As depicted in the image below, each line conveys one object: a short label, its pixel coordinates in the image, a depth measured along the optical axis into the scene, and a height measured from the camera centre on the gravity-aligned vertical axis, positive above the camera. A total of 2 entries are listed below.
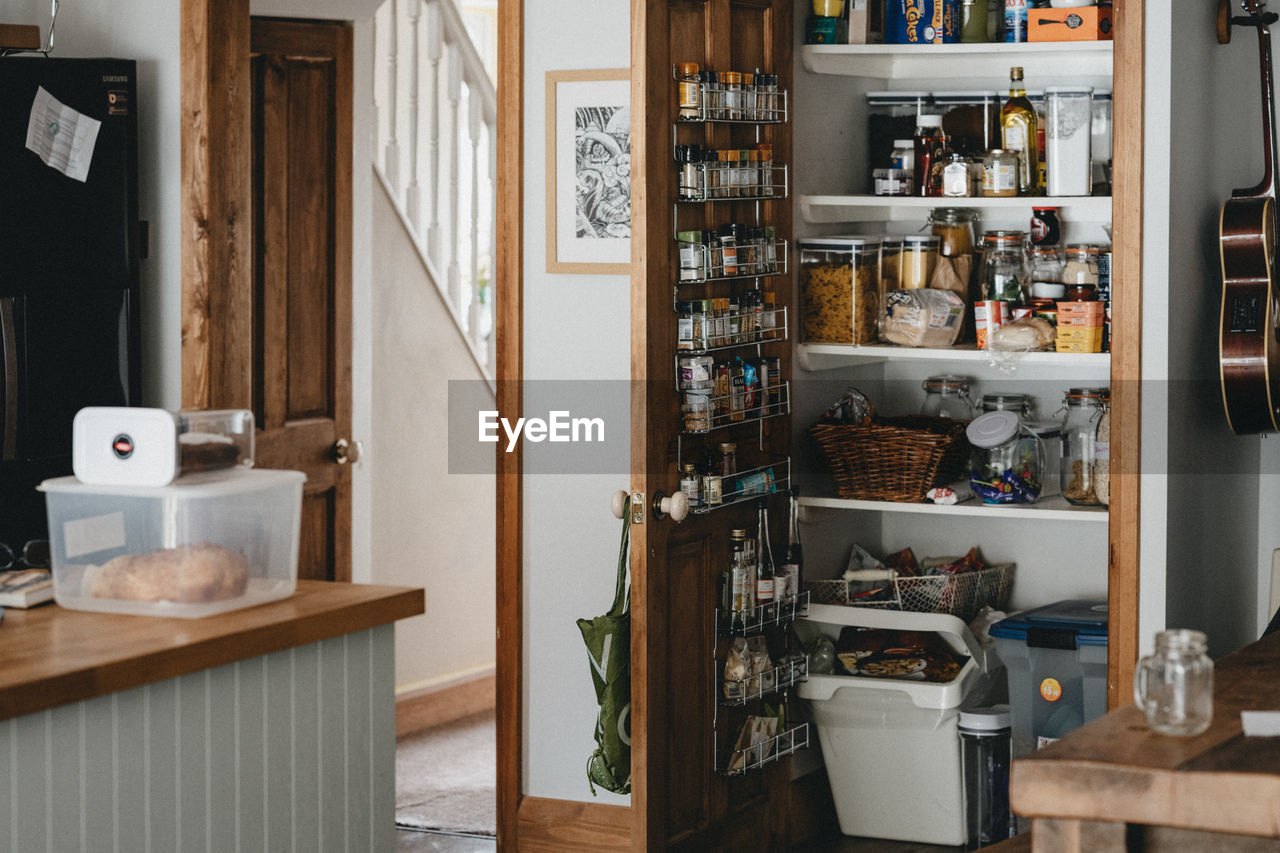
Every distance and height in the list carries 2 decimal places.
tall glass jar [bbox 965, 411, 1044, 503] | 3.89 -0.26
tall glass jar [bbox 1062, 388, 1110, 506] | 3.82 -0.21
